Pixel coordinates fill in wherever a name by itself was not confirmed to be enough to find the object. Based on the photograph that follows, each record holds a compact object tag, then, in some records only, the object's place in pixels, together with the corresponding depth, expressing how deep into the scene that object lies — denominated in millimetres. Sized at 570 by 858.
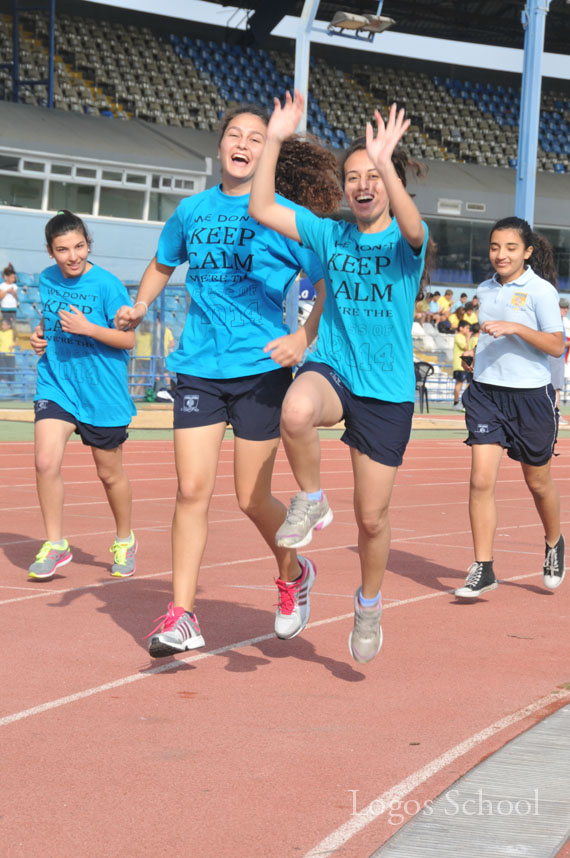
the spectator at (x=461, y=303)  35062
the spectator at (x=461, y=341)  26438
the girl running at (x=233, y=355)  4941
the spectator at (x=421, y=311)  33325
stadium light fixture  20438
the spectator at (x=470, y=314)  27781
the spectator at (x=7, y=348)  24547
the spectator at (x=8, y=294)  24469
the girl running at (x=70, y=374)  6770
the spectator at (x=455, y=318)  29525
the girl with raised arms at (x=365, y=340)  4680
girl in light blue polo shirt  6742
